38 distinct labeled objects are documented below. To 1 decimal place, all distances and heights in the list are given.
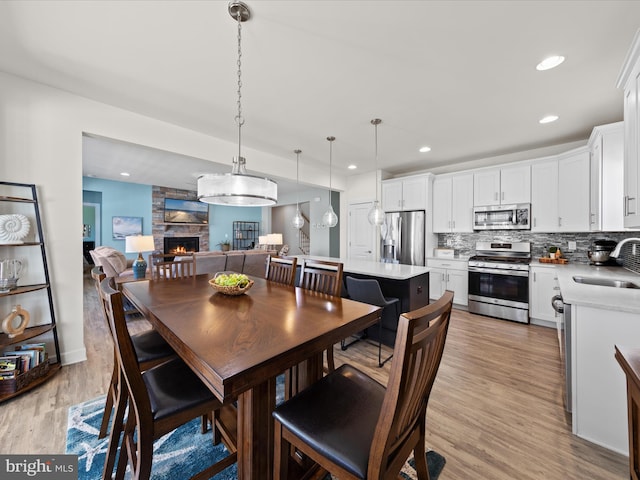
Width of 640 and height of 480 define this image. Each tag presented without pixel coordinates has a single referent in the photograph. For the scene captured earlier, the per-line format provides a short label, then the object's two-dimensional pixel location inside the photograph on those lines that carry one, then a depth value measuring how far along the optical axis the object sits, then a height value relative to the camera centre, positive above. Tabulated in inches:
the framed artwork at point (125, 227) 270.7 +13.2
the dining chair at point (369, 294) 97.1 -21.2
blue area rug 54.2 -48.5
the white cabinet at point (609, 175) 105.0 +26.4
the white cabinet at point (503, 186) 153.3 +32.7
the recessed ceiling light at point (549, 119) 114.3 +53.7
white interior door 213.2 +4.1
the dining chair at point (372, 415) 30.0 -26.5
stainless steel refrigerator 189.0 +0.7
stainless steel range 142.5 -24.5
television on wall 302.3 +33.8
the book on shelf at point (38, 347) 86.9 -36.4
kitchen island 111.0 -19.4
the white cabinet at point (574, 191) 130.5 +24.6
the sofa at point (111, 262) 165.0 -14.7
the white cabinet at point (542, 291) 134.0 -27.4
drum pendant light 68.1 +14.6
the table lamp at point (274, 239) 300.1 +0.0
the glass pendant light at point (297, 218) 181.2 +14.6
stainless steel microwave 153.3 +13.4
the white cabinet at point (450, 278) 167.5 -26.0
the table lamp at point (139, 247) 156.9 -5.0
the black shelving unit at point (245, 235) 368.2 +6.1
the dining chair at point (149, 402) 38.7 -27.0
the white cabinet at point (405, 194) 188.2 +34.2
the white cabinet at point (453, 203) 174.1 +24.7
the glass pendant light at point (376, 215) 133.8 +12.3
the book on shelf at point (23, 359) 81.5 -37.9
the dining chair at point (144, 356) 59.6 -27.2
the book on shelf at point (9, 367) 77.1 -38.3
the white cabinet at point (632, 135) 62.2 +26.5
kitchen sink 90.0 -15.9
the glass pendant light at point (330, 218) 149.0 +12.0
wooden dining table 35.1 -16.3
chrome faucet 86.4 -3.2
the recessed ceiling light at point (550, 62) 76.3 +53.0
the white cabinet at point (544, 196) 143.3 +24.3
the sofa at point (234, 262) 172.1 -16.0
